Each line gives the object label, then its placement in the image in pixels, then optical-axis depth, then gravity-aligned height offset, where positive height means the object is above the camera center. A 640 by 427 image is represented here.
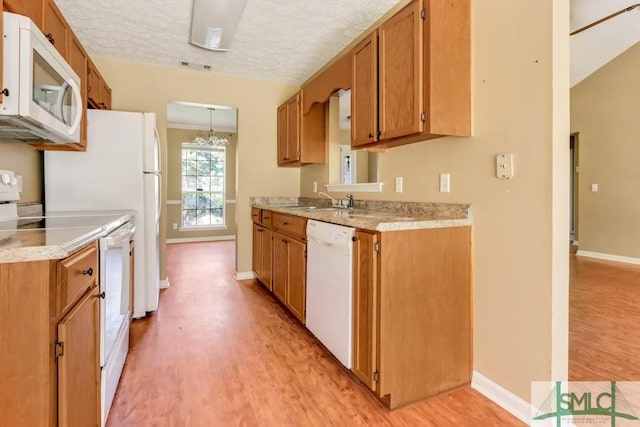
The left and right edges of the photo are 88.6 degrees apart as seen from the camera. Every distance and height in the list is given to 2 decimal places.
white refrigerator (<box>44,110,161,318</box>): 2.46 +0.24
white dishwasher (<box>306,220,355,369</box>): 1.77 -0.47
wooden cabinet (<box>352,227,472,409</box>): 1.56 -0.53
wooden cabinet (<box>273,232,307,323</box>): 2.38 -0.52
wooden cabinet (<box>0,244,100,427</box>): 0.87 -0.38
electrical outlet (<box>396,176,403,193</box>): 2.29 +0.17
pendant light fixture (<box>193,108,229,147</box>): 6.12 +1.34
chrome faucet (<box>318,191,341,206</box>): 3.11 +0.06
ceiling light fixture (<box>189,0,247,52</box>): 2.31 +1.45
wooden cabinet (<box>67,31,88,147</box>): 2.19 +1.01
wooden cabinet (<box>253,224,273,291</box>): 3.19 -0.49
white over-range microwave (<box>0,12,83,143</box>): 1.29 +0.54
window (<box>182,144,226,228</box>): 7.02 +0.49
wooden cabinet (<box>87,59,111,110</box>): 2.63 +1.04
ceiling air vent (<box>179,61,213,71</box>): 3.48 +1.54
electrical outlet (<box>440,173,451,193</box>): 1.90 +0.15
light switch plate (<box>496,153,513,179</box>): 1.56 +0.20
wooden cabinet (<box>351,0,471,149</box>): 1.67 +0.73
